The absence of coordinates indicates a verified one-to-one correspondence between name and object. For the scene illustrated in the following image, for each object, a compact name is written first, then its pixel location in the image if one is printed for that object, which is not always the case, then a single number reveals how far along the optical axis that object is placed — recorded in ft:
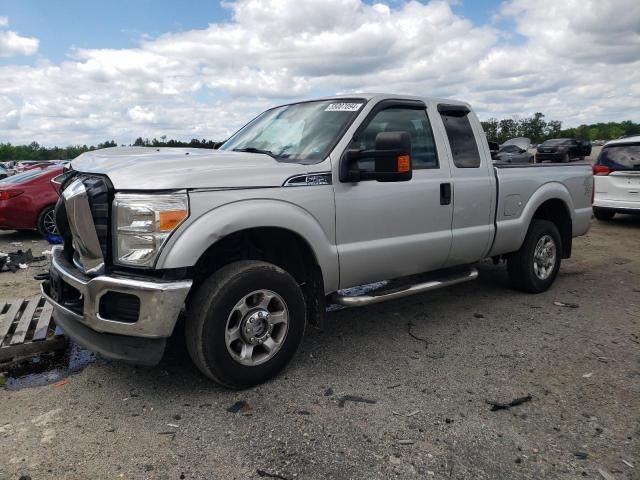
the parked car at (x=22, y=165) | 95.12
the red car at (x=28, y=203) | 31.65
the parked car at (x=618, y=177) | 31.73
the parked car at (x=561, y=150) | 105.81
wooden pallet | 13.37
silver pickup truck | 10.16
